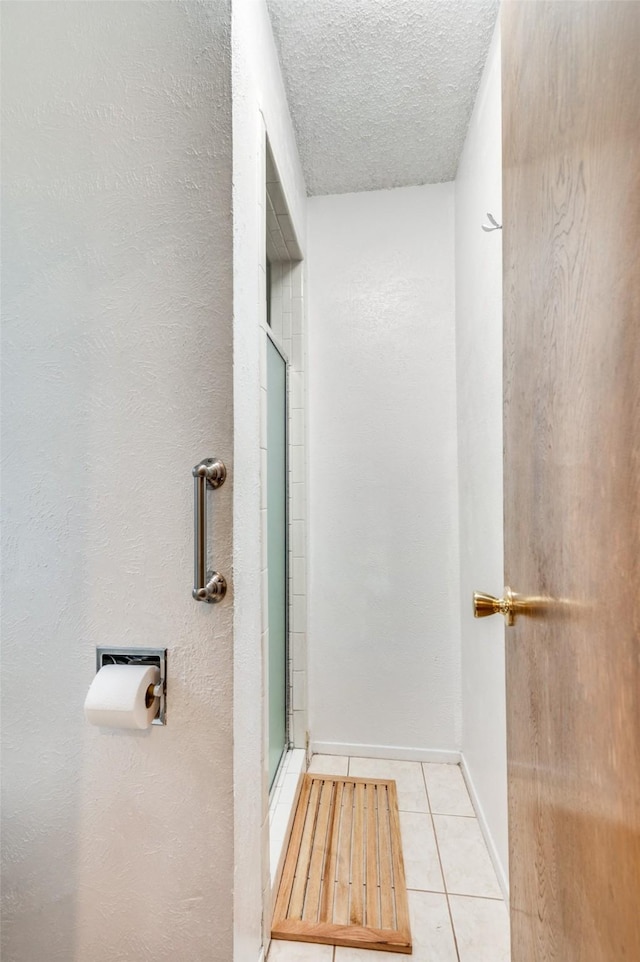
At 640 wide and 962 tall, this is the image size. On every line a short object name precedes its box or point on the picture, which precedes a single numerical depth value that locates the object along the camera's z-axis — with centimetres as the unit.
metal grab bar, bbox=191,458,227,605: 91
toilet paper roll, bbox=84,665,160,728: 90
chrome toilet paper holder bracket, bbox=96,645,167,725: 96
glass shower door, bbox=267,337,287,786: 172
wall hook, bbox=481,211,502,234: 138
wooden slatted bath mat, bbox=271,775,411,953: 126
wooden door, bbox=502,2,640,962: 41
